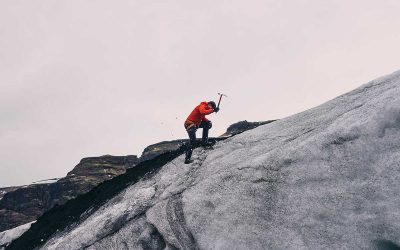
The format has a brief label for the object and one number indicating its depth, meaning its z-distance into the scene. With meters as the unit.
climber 15.54
